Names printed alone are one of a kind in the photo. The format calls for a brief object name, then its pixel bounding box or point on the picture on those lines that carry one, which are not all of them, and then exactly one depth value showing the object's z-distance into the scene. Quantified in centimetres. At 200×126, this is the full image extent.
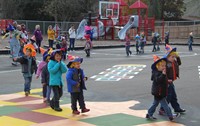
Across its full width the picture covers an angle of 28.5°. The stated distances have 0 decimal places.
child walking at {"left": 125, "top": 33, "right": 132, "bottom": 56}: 2382
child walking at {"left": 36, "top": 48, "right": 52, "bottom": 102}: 1006
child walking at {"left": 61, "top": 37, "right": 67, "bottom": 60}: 2149
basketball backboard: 3959
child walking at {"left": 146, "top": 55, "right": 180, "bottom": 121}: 830
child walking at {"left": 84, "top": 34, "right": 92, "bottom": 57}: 2295
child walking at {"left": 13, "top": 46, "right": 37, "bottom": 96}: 1084
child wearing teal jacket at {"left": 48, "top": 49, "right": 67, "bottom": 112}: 912
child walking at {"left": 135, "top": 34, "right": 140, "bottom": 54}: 2581
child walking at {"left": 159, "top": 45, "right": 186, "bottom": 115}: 888
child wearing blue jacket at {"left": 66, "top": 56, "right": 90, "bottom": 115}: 870
